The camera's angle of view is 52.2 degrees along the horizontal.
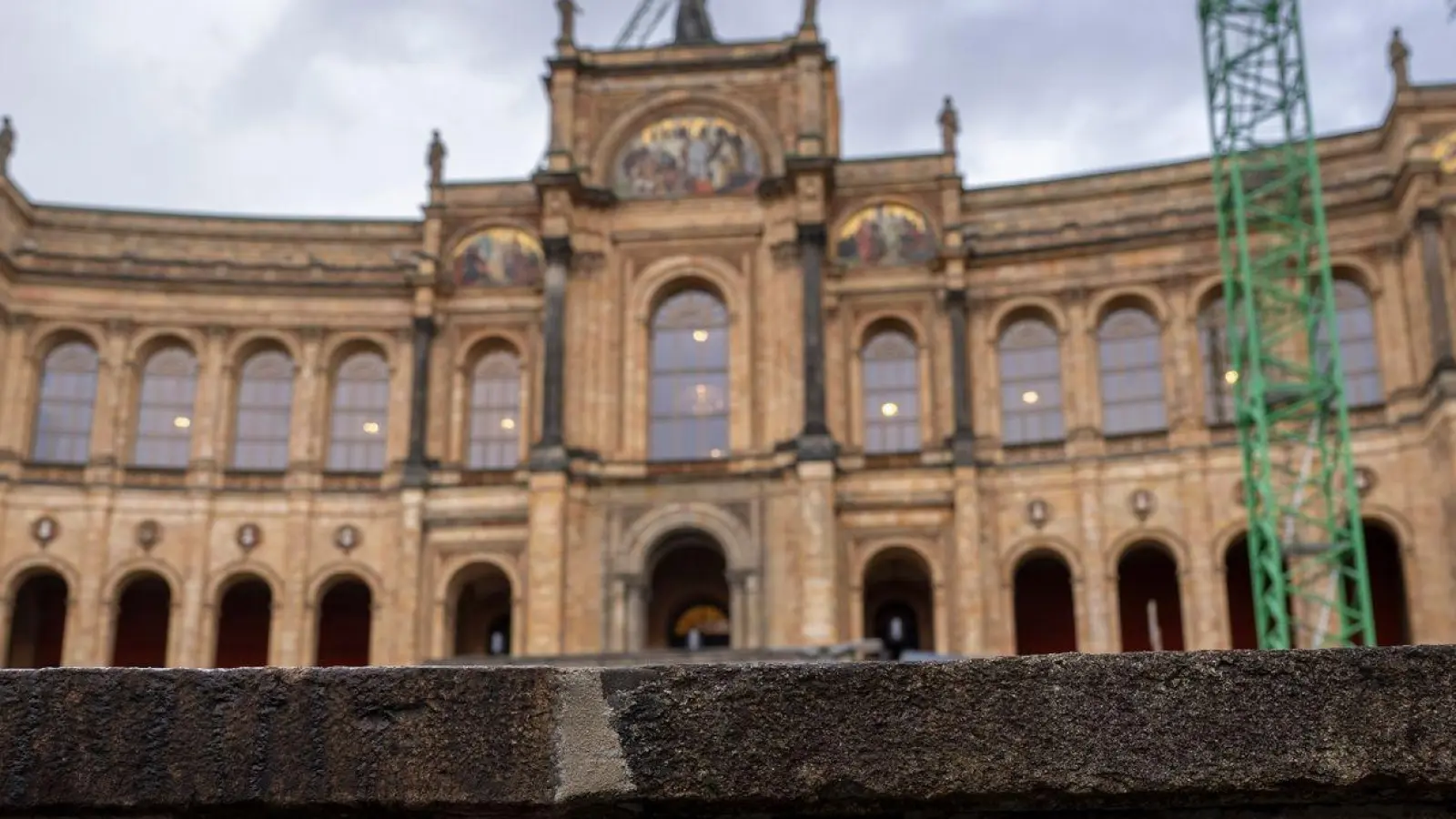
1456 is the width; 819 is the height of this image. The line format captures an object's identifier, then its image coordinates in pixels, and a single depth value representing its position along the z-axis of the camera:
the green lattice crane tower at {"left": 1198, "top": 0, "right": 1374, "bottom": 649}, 32.38
